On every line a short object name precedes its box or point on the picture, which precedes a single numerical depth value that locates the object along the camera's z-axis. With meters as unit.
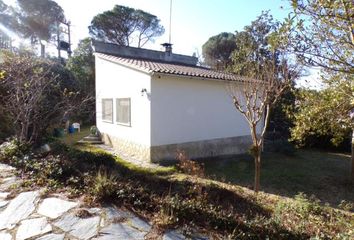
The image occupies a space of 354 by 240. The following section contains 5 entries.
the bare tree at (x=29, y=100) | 8.26
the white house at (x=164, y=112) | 11.31
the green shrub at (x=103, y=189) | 4.37
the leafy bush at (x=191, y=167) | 7.33
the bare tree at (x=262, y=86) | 7.08
